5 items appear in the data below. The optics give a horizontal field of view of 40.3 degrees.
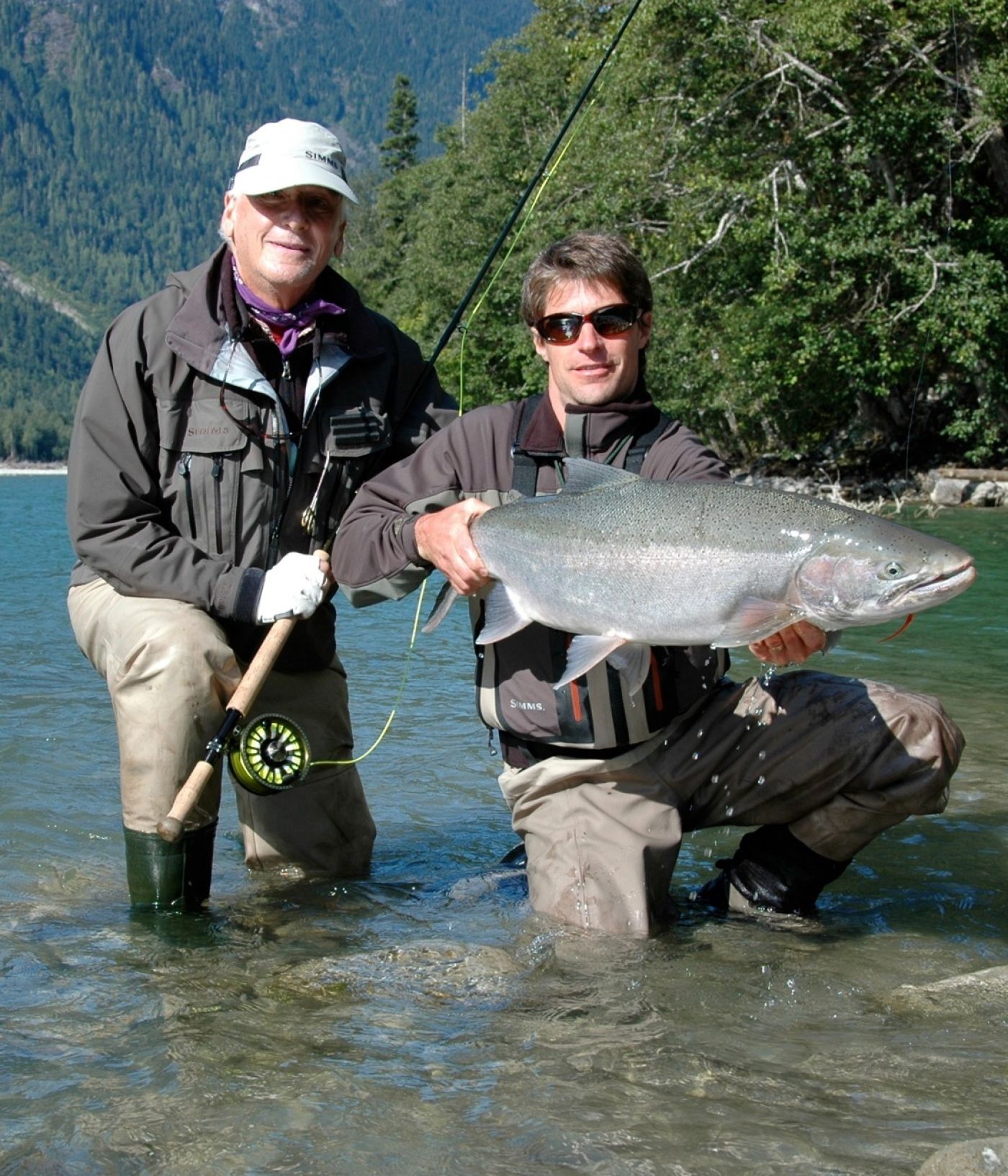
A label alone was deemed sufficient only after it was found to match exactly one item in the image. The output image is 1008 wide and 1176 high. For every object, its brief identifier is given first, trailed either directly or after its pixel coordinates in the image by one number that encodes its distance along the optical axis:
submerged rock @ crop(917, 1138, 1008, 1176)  2.49
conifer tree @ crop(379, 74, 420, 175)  81.38
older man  4.31
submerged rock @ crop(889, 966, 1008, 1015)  3.51
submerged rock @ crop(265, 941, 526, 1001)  3.71
